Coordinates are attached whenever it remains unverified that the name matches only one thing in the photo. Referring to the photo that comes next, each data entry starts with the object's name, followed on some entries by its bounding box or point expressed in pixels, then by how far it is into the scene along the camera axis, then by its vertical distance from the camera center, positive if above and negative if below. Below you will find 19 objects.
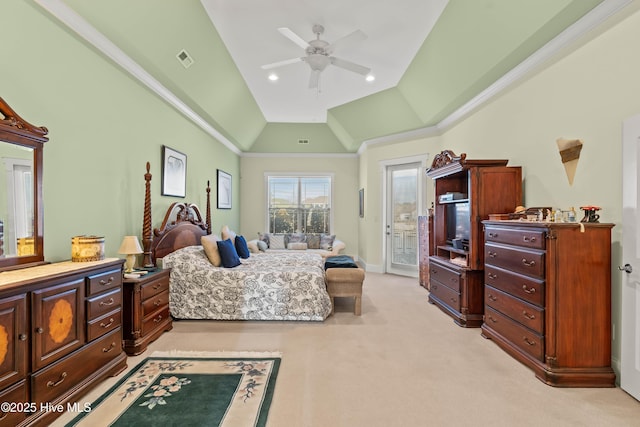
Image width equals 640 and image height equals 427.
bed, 3.64 -0.97
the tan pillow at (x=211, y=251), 3.99 -0.49
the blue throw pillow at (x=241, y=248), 4.99 -0.57
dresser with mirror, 1.66 -0.61
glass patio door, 6.36 -0.09
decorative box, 2.35 -0.27
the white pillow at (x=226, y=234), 5.26 -0.36
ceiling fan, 3.21 +1.89
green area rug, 1.92 -1.33
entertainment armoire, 3.48 -0.12
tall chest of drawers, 2.33 -0.73
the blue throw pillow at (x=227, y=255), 4.00 -0.55
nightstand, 2.81 -0.97
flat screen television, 4.11 -0.11
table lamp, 2.97 -0.35
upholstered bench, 3.93 -0.92
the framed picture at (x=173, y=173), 4.14 +0.63
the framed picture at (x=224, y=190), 6.50 +0.56
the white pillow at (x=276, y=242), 7.52 -0.71
